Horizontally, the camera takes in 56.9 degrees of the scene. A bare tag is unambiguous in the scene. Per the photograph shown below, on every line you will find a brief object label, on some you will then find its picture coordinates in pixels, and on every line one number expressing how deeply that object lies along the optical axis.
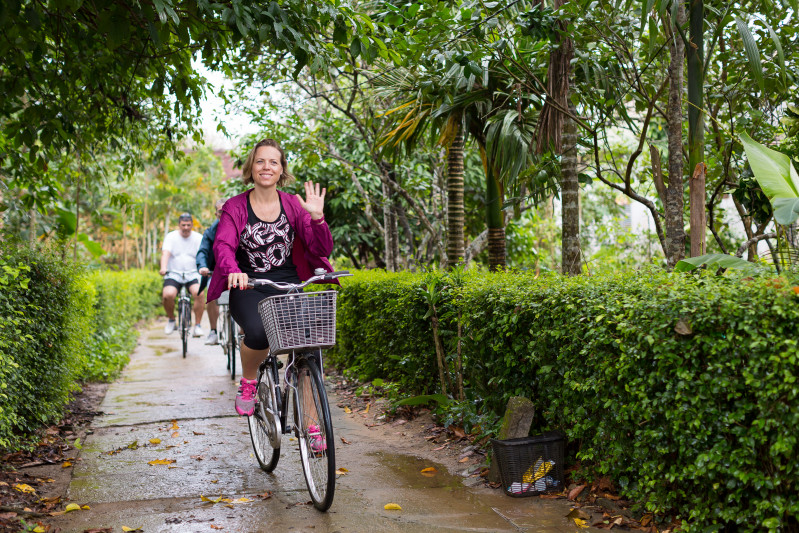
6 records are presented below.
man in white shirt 11.13
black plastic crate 4.36
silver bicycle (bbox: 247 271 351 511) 4.16
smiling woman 4.82
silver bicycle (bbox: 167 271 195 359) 11.77
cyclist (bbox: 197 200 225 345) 7.25
